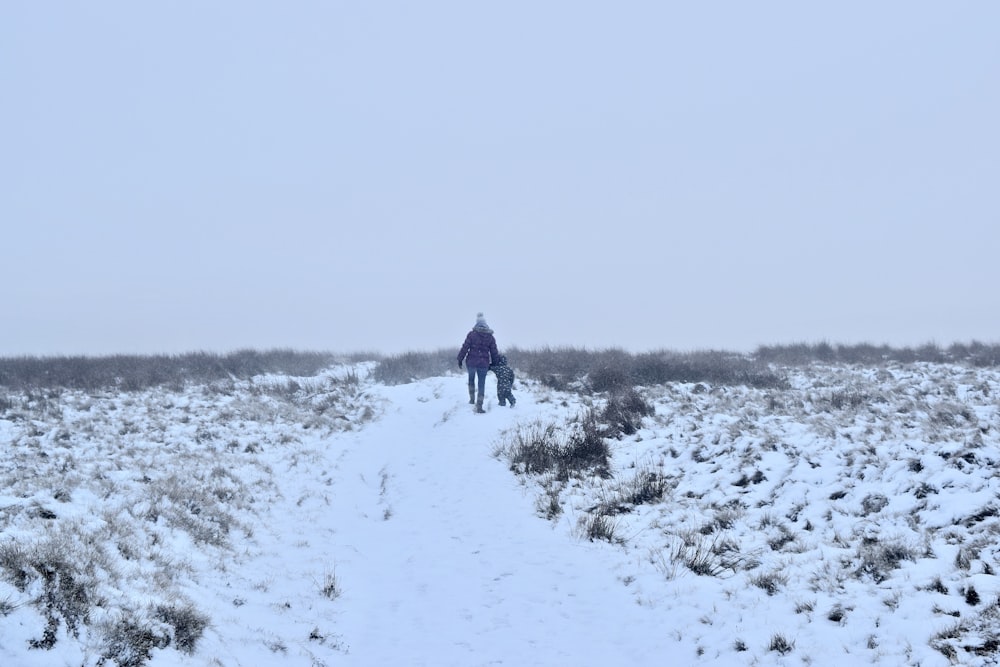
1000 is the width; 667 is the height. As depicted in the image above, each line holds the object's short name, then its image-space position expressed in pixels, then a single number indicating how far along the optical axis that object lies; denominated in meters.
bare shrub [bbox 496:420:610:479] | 11.22
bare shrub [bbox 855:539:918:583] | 5.96
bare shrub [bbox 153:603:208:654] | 5.32
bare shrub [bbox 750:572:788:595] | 6.23
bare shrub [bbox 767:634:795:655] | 5.27
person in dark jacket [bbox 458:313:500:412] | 17.06
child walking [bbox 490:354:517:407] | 16.76
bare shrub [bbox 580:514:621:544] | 8.23
